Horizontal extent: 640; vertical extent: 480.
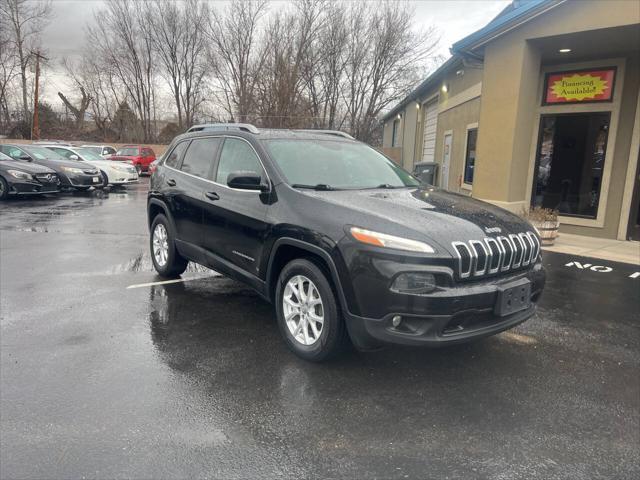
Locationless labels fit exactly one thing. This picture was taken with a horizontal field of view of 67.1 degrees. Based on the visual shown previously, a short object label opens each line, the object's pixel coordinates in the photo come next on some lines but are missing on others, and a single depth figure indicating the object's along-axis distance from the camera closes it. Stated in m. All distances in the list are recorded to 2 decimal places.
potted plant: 8.80
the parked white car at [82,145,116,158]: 24.36
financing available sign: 9.48
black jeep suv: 3.19
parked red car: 25.39
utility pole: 34.78
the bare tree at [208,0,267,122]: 32.19
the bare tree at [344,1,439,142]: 29.34
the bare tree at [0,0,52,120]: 36.94
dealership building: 8.23
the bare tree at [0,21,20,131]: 37.44
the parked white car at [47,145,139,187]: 18.03
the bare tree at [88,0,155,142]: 38.22
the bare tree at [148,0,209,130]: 36.38
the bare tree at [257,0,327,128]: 29.69
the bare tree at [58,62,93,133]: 41.22
